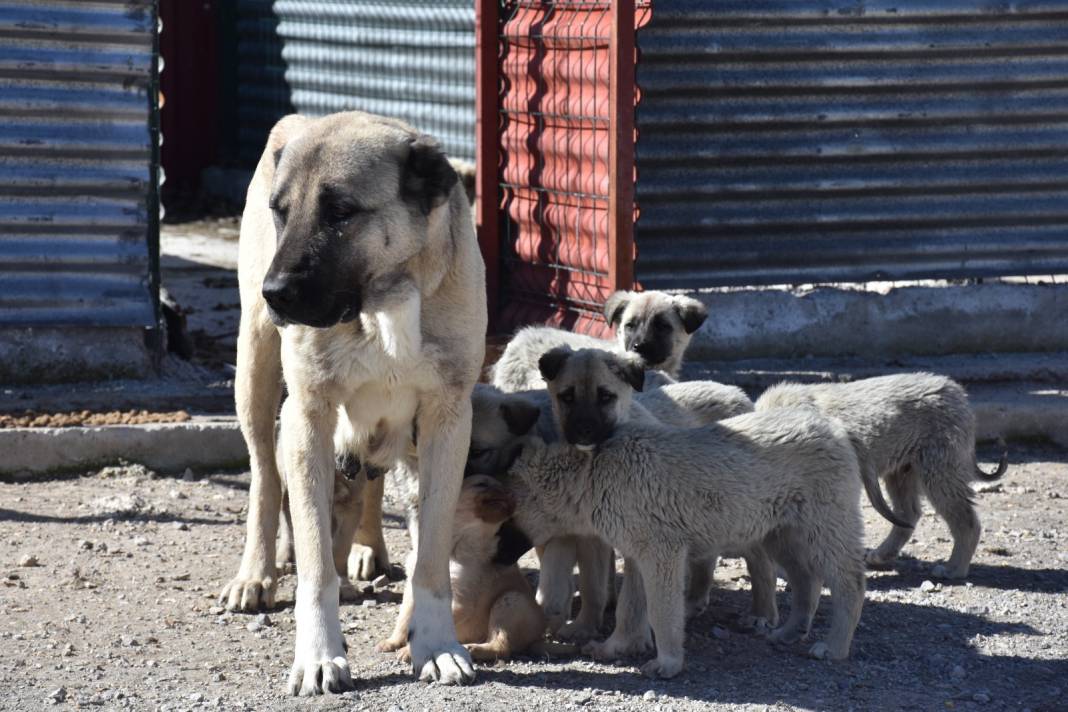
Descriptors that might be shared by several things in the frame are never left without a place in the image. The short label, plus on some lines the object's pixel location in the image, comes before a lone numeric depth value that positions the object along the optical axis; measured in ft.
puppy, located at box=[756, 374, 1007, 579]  42.34
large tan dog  32.50
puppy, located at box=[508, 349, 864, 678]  35.86
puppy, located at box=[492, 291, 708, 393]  46.01
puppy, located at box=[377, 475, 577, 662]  36.24
